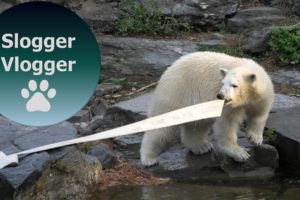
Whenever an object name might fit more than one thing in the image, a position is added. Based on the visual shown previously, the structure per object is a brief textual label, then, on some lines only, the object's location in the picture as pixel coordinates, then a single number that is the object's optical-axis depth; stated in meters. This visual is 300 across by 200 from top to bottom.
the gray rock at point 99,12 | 19.66
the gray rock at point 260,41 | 17.16
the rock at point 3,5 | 19.05
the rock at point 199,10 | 20.12
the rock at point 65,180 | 8.80
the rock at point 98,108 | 13.60
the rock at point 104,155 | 10.64
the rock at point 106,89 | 14.93
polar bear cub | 9.42
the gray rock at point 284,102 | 12.81
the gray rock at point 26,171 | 8.73
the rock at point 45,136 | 10.36
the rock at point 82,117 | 13.07
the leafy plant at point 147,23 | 19.27
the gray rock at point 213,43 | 17.95
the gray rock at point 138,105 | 12.53
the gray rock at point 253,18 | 19.56
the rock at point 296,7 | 20.20
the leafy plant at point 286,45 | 16.50
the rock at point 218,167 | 10.37
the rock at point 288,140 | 10.62
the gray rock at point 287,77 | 15.15
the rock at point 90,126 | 12.20
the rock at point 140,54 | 16.29
